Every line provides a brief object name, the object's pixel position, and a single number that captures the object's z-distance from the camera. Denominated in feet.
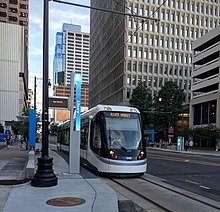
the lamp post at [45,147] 30.78
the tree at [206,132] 164.18
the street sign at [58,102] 46.93
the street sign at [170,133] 183.91
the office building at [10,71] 268.62
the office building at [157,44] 275.39
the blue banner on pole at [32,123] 79.56
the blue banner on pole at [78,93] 41.52
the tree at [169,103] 209.26
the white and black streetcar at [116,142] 41.29
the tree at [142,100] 219.61
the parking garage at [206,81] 180.16
